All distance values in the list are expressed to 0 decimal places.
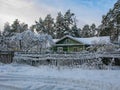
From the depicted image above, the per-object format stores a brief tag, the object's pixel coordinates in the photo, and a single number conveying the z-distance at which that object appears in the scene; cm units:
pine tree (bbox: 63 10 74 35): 2541
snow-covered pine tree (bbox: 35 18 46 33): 2666
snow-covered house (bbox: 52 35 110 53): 1539
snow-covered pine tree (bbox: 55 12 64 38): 2500
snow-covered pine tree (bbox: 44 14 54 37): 2612
